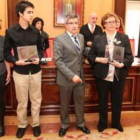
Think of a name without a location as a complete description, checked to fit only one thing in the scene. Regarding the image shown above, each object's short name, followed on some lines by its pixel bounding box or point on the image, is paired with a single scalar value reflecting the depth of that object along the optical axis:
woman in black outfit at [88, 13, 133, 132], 2.72
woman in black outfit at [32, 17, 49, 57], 3.93
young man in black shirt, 2.55
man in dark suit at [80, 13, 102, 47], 4.16
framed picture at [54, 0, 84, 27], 4.76
